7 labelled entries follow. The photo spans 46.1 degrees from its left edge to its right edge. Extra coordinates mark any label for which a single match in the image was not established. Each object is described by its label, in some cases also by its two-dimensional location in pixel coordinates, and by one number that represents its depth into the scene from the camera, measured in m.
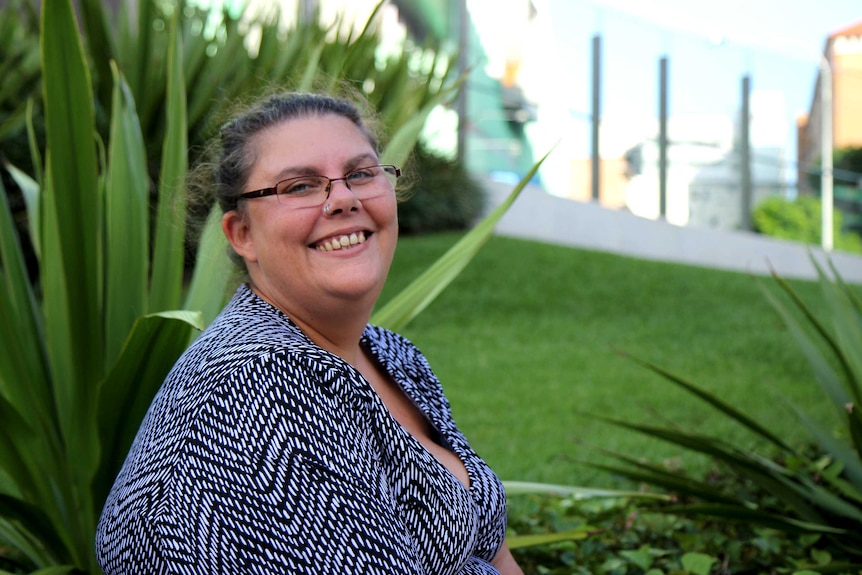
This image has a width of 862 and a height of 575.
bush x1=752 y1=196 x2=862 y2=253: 13.52
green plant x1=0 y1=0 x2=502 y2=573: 2.00
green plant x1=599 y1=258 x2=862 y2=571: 2.65
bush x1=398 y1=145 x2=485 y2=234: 11.43
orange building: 13.72
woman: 1.41
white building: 13.59
